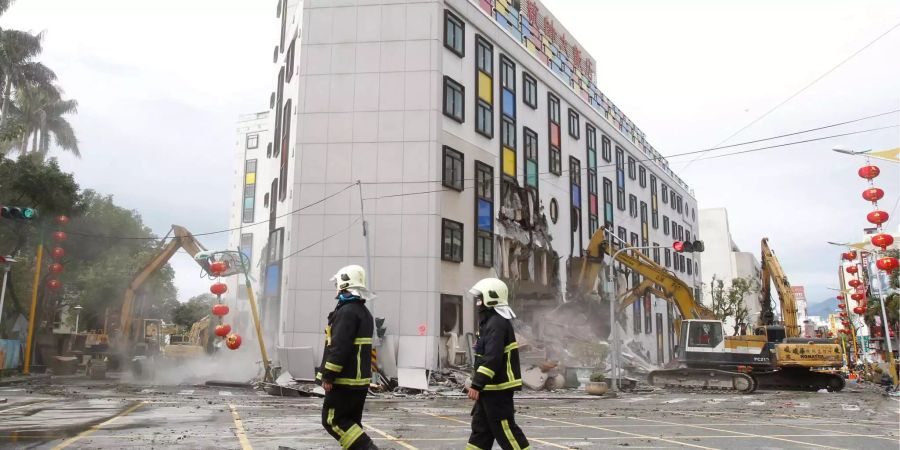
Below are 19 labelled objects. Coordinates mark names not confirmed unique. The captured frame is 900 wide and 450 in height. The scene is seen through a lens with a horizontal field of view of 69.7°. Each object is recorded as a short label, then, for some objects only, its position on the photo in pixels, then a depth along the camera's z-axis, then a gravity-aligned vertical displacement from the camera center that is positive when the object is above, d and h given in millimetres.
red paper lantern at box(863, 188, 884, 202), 17116 +3565
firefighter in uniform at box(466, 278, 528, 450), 6086 -511
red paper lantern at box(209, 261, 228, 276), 22875 +1828
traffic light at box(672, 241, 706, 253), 23094 +2909
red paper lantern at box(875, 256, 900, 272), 19031 +1928
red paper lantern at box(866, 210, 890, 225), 17375 +2998
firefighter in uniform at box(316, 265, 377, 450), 6352 -498
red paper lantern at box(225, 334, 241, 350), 22469 -748
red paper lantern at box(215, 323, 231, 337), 22458 -366
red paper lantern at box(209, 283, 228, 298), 23202 +1116
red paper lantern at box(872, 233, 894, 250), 18203 +2504
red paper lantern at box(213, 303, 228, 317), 22703 +329
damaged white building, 25797 +6535
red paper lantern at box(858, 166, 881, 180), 16766 +4063
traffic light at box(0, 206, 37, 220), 17984 +2888
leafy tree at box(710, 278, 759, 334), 56312 +2590
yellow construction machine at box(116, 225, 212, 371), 29016 -145
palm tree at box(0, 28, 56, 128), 35312 +14483
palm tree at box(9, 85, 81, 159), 42062 +13133
